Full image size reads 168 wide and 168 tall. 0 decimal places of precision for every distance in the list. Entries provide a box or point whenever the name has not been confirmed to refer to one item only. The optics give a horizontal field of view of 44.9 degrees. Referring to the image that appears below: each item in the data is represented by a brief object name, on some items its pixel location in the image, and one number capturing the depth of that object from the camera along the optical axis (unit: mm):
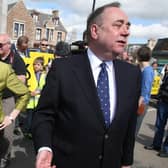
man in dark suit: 1221
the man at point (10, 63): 2422
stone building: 32499
